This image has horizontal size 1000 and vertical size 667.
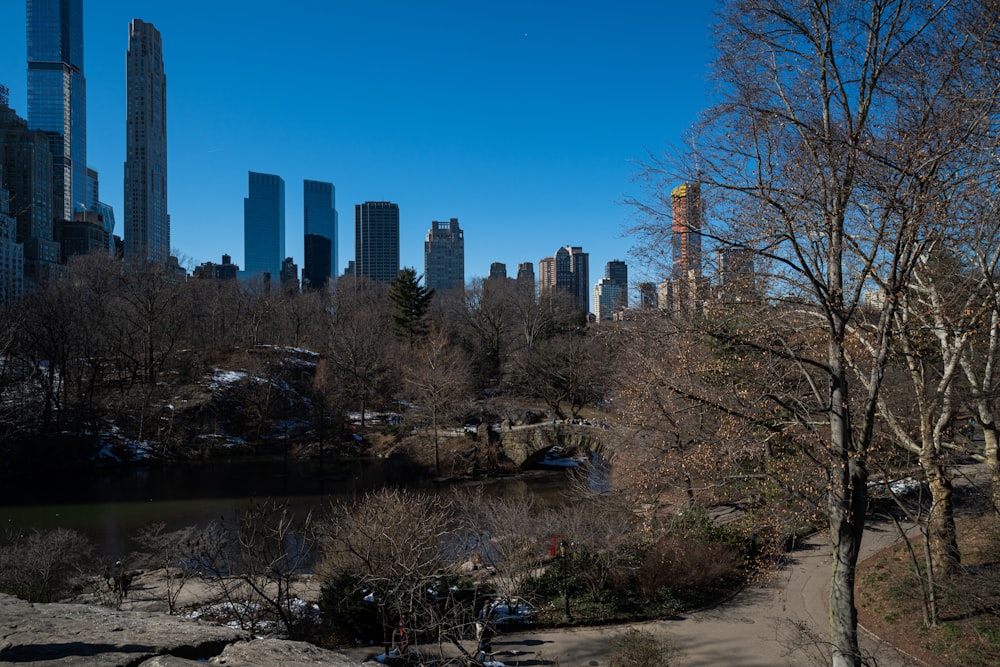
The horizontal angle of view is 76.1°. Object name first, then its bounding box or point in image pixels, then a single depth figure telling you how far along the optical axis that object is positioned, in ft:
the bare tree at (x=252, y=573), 34.37
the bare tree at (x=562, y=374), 130.82
